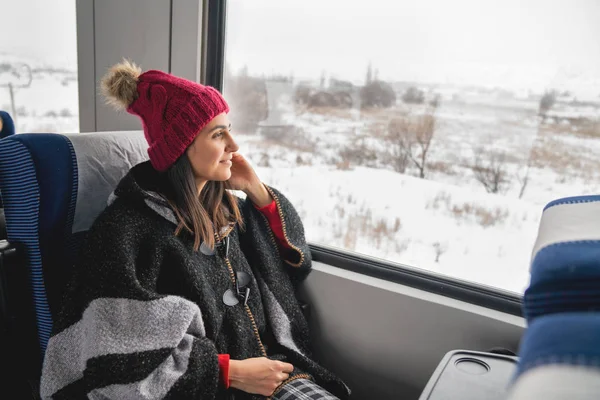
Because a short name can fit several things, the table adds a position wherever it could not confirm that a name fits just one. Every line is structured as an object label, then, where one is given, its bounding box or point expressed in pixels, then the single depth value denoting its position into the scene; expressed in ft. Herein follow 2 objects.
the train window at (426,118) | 4.29
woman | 3.56
